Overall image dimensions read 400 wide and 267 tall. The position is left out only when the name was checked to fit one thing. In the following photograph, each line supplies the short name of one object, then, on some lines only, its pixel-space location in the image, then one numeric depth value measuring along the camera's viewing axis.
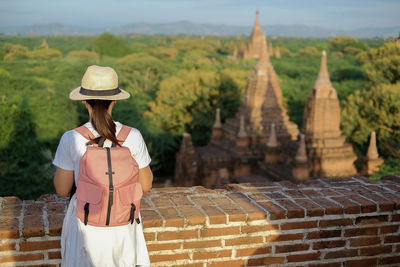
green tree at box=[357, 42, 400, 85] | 28.31
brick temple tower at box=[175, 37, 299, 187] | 20.00
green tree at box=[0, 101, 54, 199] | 15.16
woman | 2.22
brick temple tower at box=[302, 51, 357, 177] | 16.80
